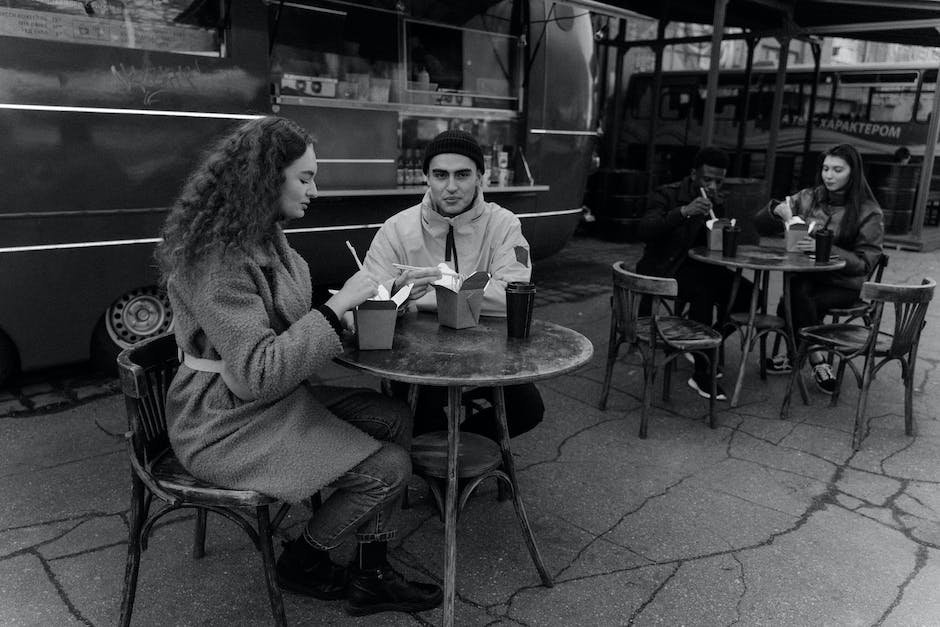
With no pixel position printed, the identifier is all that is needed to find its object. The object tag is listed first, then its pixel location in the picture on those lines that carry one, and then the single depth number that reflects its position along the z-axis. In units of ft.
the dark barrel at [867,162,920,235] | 36.83
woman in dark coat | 14.96
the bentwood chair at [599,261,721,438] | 12.35
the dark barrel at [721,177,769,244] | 30.66
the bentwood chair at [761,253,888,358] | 15.17
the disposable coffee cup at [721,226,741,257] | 14.33
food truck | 12.76
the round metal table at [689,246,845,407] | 13.70
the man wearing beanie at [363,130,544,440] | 9.31
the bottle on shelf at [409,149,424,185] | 19.45
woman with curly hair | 6.40
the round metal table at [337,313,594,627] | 7.01
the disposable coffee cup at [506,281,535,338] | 7.95
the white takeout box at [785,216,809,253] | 14.96
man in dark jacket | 15.03
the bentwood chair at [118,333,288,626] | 6.59
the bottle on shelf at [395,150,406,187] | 18.95
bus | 41.98
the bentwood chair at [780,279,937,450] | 12.07
